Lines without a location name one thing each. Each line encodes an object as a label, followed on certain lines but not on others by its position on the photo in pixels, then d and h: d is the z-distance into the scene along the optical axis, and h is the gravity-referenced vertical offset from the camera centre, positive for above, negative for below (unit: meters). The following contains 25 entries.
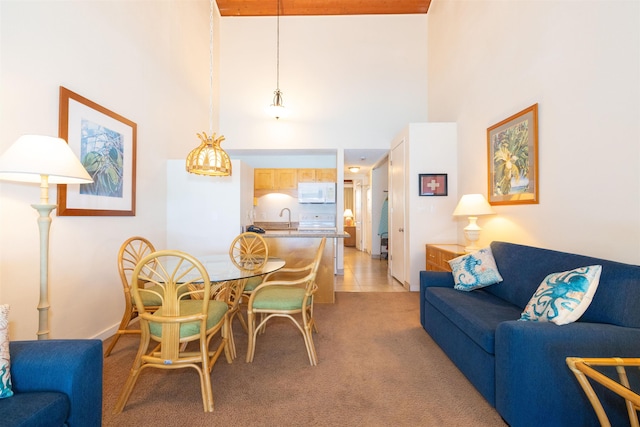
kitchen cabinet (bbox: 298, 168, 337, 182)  5.94 +0.88
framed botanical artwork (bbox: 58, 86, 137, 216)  2.15 +0.54
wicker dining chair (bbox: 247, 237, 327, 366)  2.08 -0.71
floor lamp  1.38 +0.24
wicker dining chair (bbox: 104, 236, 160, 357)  2.10 -0.73
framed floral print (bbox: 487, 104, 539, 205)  2.48 +0.58
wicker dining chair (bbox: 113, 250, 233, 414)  1.51 -0.70
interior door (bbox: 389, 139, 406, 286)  4.39 +0.02
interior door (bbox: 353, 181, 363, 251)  8.83 +0.21
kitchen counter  3.47 -0.26
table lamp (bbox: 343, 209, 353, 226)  9.91 -0.12
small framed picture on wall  4.01 +0.42
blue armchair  0.98 -0.67
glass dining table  1.88 -0.43
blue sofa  1.27 -0.68
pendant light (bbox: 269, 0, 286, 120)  4.27 +1.73
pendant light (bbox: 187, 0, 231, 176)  2.35 +0.48
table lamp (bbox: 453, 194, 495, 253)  3.01 +0.05
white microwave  5.80 +0.49
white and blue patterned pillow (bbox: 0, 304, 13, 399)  1.01 -0.54
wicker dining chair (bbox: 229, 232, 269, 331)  2.32 -0.44
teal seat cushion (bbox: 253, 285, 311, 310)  2.12 -0.68
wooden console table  3.21 -0.50
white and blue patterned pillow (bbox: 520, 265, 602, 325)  1.41 -0.44
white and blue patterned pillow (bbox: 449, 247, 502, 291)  2.26 -0.48
